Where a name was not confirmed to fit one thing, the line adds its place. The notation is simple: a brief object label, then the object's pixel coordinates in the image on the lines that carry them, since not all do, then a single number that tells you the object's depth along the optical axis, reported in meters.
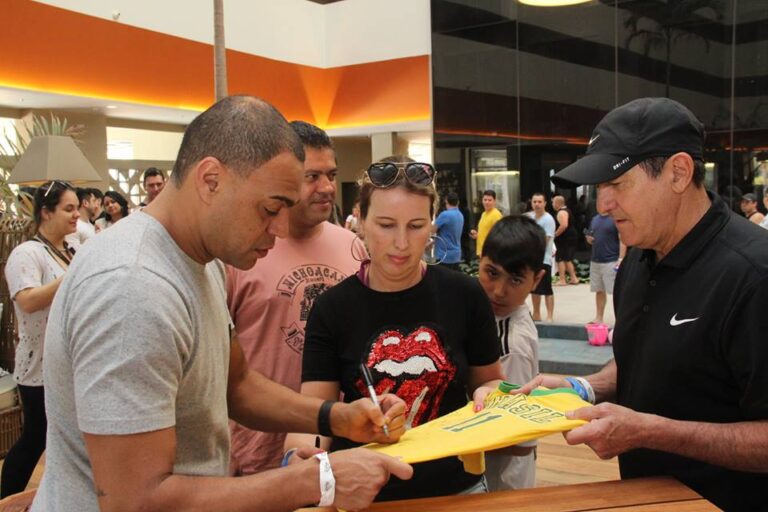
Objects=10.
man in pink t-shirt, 2.07
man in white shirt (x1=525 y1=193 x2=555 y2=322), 8.16
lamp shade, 4.73
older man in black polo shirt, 1.42
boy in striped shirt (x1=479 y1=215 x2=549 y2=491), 2.35
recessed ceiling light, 12.38
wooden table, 1.38
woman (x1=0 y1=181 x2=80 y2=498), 3.52
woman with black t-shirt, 1.68
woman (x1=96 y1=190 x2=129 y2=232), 7.59
